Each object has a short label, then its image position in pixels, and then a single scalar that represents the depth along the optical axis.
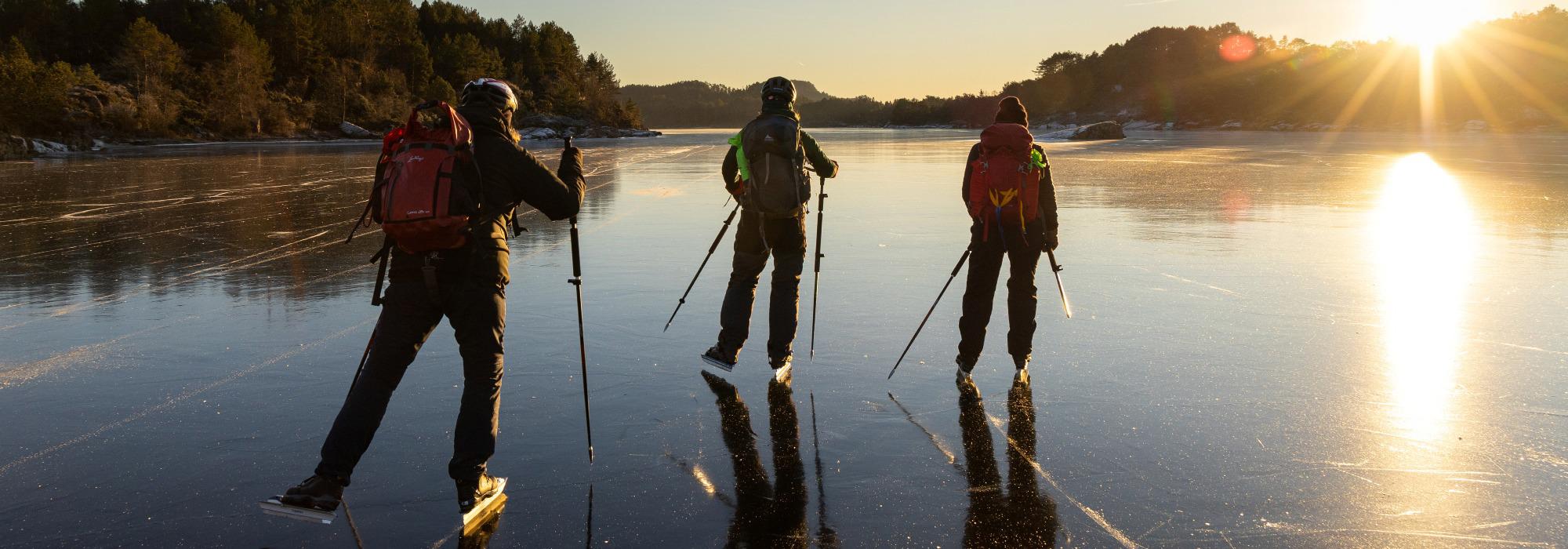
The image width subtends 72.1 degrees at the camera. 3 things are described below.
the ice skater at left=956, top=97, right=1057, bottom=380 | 6.02
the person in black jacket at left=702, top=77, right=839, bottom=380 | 6.28
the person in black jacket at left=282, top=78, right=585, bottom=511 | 3.95
